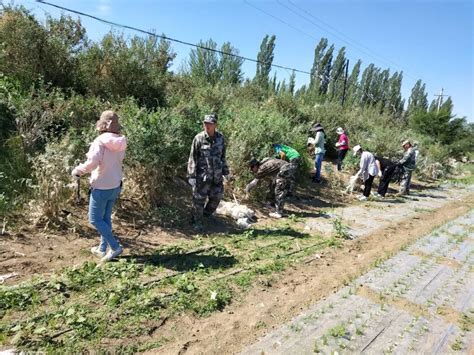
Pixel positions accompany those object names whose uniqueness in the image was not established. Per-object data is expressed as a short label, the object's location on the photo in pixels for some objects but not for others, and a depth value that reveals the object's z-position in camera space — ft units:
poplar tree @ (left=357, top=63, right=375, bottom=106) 143.84
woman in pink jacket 13.29
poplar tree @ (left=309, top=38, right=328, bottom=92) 121.90
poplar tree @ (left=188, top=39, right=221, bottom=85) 68.49
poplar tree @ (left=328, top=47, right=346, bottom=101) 124.77
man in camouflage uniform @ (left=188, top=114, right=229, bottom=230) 19.06
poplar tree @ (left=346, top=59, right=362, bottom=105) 131.38
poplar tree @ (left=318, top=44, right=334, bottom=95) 122.62
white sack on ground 21.76
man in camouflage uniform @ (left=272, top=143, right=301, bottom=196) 24.24
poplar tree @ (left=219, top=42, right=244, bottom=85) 74.37
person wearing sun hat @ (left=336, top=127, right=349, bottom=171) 42.13
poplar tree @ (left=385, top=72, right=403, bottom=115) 151.64
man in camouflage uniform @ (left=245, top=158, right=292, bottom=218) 24.14
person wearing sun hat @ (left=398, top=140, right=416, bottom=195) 38.63
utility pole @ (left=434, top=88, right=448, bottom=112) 156.87
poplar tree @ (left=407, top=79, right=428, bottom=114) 175.01
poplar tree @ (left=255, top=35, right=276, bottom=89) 116.37
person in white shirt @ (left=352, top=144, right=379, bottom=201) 33.94
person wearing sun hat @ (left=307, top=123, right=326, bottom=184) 36.42
